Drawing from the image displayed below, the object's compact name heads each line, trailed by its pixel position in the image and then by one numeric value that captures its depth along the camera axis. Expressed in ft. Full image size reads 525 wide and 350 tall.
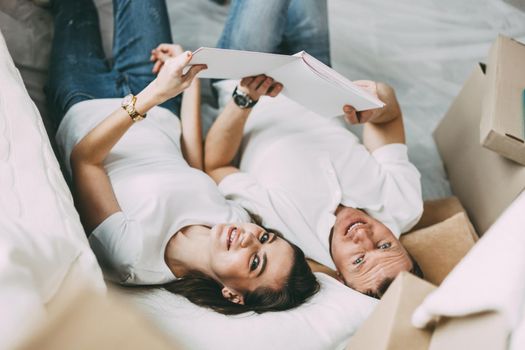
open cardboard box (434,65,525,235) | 3.98
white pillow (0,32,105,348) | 1.69
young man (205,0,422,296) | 3.59
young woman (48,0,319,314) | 3.18
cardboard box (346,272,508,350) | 1.81
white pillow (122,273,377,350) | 2.86
